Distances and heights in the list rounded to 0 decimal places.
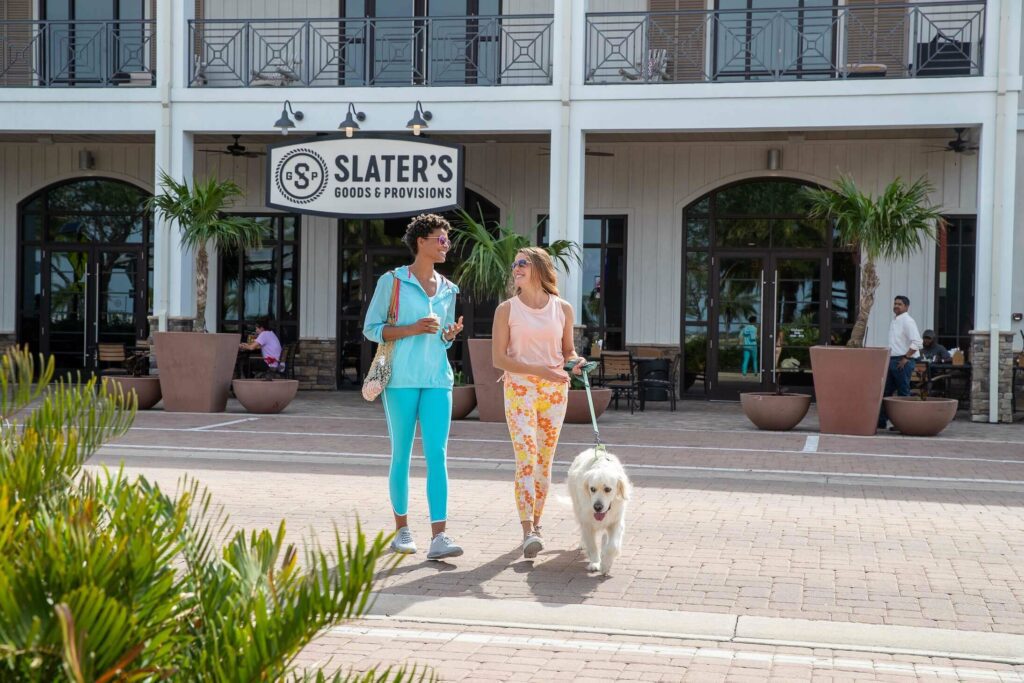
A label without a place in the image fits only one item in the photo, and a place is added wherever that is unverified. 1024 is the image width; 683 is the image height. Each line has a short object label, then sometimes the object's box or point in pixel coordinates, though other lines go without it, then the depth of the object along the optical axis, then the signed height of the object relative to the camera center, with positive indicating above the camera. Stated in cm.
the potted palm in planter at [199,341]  1461 -64
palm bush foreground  164 -46
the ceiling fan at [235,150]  1834 +231
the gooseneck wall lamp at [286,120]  1598 +242
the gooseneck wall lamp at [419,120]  1559 +240
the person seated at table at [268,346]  1688 -80
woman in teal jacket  588 -36
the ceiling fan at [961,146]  1686 +233
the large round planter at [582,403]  1398 -131
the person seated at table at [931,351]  1591 -69
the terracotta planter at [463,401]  1414 -133
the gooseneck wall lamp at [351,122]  1576 +238
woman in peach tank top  601 -41
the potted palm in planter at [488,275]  1373 +25
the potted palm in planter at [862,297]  1267 +4
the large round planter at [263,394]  1488 -133
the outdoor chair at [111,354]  1827 -102
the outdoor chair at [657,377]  1645 -118
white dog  551 -100
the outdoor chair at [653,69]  1609 +332
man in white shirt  1391 -55
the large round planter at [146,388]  1488 -129
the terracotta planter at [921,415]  1305 -130
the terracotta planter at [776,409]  1355 -131
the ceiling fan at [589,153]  1820 +232
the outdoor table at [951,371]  1571 -97
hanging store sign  1557 +162
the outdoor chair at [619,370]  1606 -103
